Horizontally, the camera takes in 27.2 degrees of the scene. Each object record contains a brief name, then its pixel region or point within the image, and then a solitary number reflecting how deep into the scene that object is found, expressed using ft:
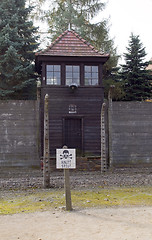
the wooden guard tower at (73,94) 50.93
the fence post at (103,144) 43.47
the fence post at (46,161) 33.12
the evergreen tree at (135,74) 74.95
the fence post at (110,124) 46.62
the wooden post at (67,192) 23.50
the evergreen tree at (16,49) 60.18
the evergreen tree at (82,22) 81.05
